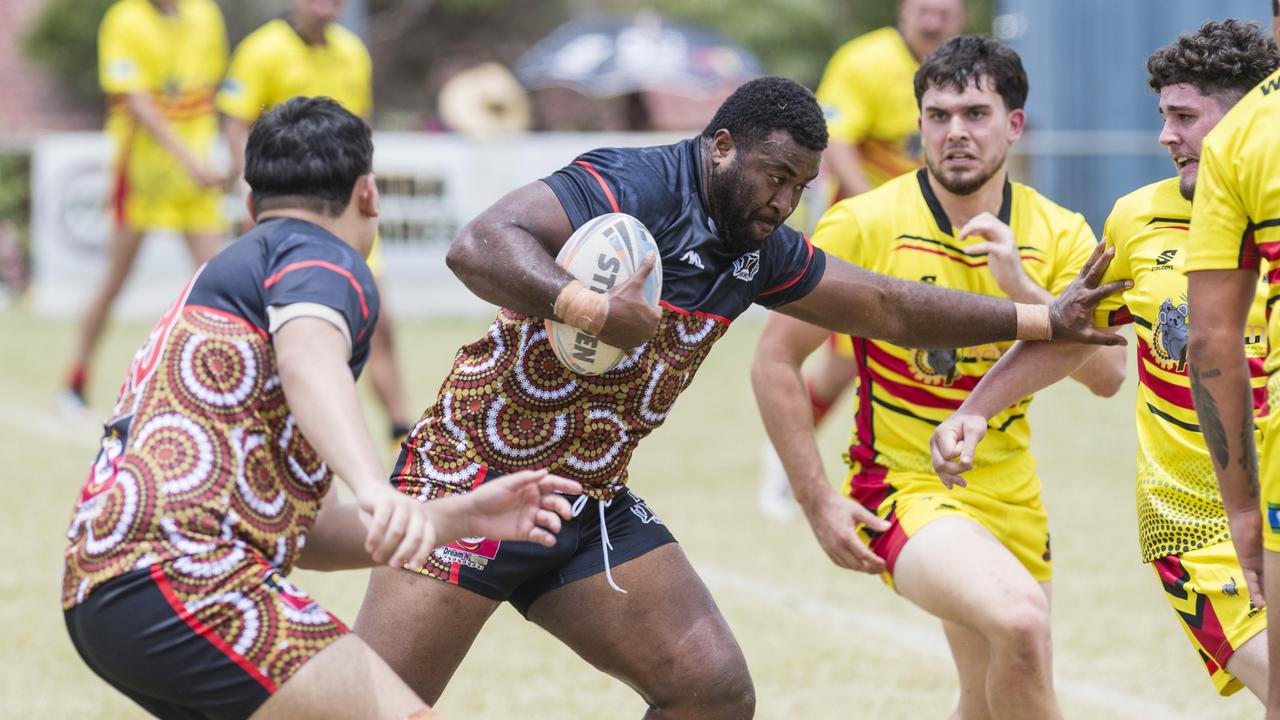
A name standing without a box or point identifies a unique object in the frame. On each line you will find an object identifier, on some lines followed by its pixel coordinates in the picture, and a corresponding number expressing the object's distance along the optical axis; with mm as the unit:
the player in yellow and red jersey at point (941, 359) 9008
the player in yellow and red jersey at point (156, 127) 20859
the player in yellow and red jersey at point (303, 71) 18266
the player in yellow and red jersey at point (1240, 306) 6004
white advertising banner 33062
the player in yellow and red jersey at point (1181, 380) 7793
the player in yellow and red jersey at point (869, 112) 16359
